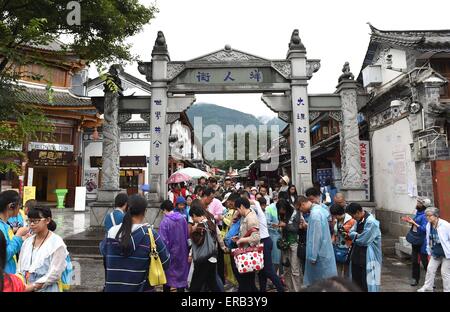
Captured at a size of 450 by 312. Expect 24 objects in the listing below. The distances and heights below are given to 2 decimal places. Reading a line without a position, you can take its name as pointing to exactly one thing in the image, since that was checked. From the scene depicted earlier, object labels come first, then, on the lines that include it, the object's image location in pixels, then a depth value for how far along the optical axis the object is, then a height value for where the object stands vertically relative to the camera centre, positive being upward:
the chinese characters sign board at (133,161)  22.11 +1.65
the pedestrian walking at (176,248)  4.73 -1.03
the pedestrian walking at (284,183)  8.93 -0.03
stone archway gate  11.28 +3.65
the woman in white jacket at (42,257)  3.14 -0.78
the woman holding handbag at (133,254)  3.17 -0.76
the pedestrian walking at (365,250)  4.32 -1.01
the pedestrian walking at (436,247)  5.40 -1.22
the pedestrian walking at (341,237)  4.70 -0.88
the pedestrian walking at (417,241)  6.29 -1.28
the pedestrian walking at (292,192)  8.30 -0.28
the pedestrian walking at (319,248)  4.19 -0.93
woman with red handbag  4.58 -1.02
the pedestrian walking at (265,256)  5.04 -1.28
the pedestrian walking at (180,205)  6.14 -0.45
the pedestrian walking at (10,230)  3.61 -0.59
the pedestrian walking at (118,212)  4.88 -0.47
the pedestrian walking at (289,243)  5.51 -1.15
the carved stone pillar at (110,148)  11.20 +1.36
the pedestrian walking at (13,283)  2.39 -0.81
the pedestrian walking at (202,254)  4.52 -1.07
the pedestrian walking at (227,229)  5.87 -1.00
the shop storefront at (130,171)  22.19 +0.93
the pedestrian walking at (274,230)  6.19 -1.00
